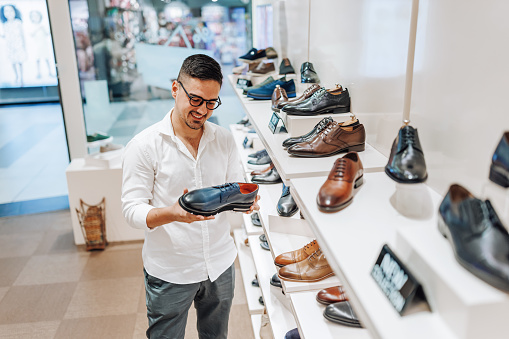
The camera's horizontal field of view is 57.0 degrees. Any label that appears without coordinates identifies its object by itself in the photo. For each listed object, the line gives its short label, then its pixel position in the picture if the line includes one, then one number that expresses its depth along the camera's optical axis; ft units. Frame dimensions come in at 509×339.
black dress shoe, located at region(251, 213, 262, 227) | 9.79
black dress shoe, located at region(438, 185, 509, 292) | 2.51
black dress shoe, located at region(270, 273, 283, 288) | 7.55
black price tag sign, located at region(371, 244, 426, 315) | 2.75
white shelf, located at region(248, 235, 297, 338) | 7.21
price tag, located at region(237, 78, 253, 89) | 10.07
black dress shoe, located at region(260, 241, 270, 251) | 9.53
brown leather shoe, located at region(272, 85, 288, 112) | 7.26
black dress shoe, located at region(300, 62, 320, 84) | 7.68
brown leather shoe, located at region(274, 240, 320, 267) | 5.71
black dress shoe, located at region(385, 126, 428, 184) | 3.52
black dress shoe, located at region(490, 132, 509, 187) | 2.71
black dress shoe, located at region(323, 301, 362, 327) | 5.03
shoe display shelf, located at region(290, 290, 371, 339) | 4.97
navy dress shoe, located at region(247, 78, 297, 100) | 8.29
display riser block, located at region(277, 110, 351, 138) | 5.87
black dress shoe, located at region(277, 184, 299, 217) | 7.11
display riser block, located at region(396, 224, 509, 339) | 2.46
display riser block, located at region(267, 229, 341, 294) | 5.42
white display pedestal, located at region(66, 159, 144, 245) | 13.69
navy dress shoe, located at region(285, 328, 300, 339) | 6.62
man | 6.00
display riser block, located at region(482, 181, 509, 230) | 2.97
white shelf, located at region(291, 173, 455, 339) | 2.68
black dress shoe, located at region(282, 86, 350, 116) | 6.01
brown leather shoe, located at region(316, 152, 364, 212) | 3.81
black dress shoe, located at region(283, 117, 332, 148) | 5.24
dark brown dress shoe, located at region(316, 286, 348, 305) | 5.42
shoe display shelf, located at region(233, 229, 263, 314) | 9.96
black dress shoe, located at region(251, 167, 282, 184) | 8.93
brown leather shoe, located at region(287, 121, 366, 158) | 5.06
